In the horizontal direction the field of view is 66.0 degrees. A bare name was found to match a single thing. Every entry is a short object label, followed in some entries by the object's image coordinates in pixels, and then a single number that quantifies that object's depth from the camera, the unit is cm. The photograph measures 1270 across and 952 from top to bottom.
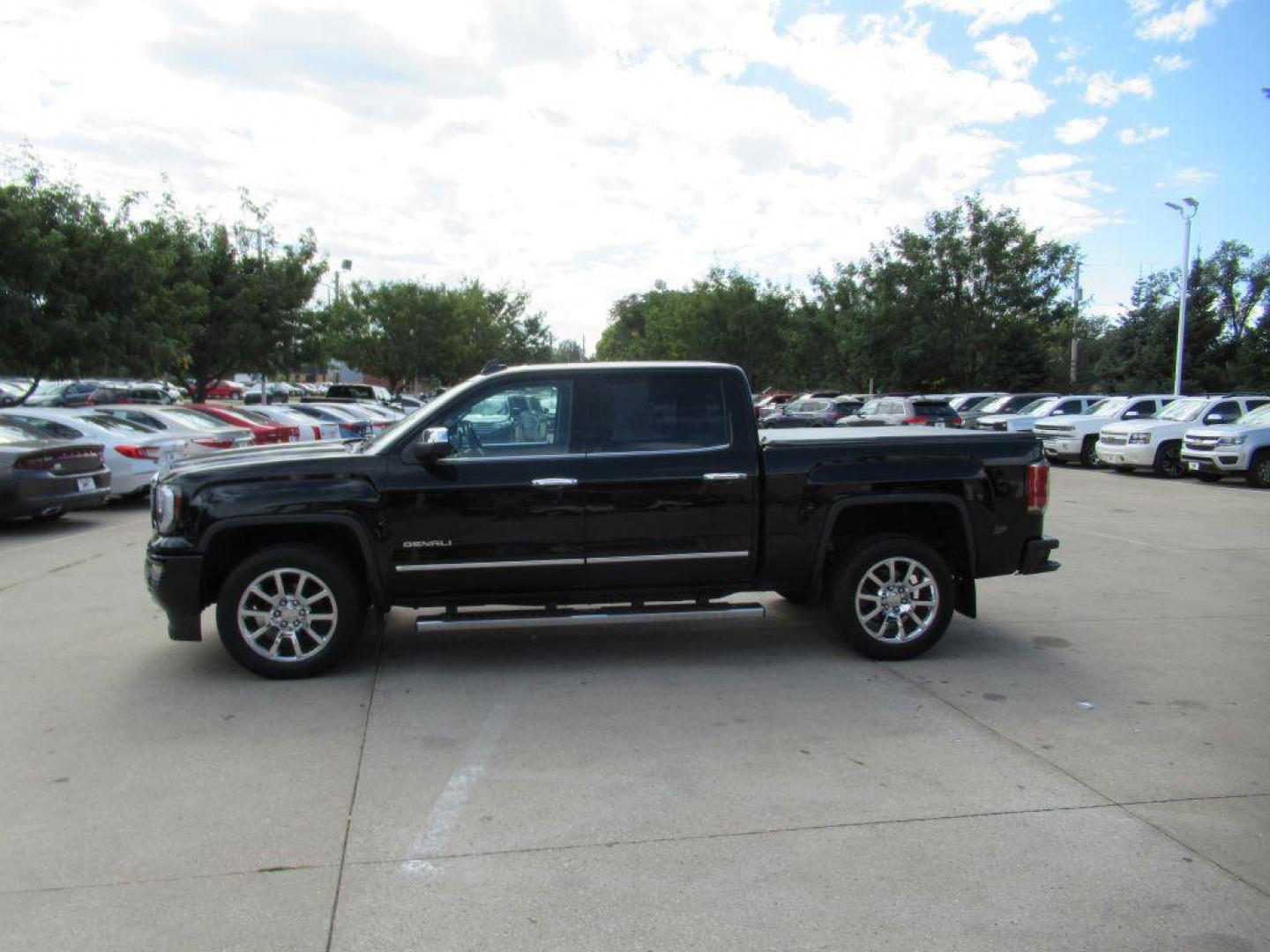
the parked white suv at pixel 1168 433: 2108
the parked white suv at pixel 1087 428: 2425
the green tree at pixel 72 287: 1844
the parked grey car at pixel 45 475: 1190
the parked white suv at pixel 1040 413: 2559
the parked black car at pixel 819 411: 2825
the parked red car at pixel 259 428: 1791
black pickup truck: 583
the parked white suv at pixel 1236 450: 1855
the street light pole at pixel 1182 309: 2939
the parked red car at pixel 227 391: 5363
